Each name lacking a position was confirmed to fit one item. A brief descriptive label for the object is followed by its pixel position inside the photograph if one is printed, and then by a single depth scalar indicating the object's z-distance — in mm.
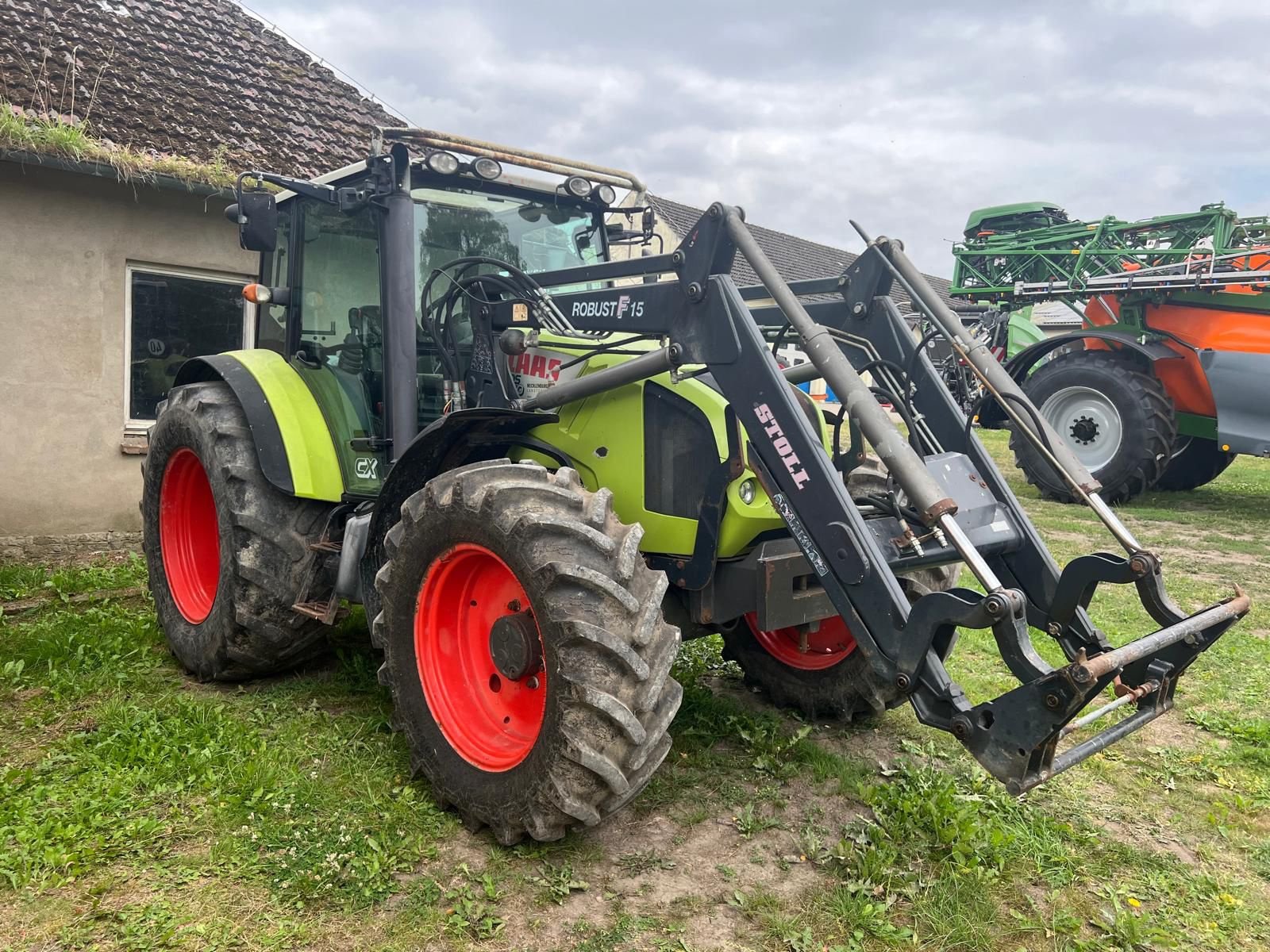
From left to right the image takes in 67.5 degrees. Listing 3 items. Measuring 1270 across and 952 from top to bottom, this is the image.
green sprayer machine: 9289
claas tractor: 2707
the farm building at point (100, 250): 6277
